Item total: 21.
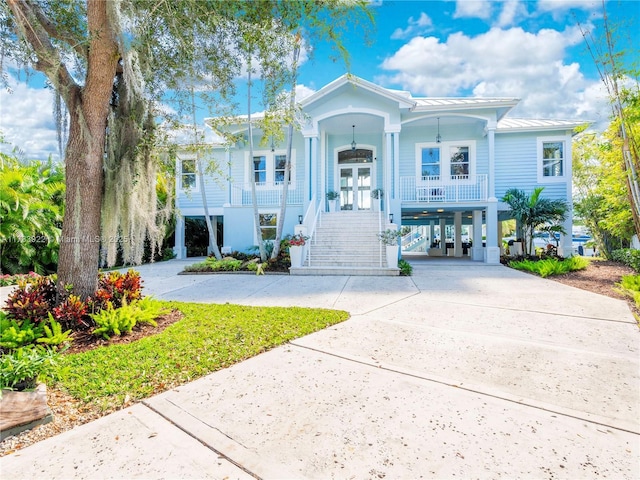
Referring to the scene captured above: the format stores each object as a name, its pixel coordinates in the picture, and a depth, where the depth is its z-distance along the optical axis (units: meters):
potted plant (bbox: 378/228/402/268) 9.12
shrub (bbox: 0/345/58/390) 2.31
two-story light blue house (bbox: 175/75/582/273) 11.46
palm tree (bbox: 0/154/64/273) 8.55
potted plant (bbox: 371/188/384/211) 12.99
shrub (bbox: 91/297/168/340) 3.76
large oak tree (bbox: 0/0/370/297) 3.74
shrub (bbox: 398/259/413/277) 9.12
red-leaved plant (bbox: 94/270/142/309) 4.14
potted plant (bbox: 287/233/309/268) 9.71
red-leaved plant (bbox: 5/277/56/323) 3.76
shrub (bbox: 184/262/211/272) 10.27
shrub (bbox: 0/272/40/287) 7.96
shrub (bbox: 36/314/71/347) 3.39
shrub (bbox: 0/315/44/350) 3.29
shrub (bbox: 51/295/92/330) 3.75
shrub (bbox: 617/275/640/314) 5.41
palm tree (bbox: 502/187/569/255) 11.20
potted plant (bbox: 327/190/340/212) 13.27
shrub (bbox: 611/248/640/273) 8.47
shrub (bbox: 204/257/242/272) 10.30
